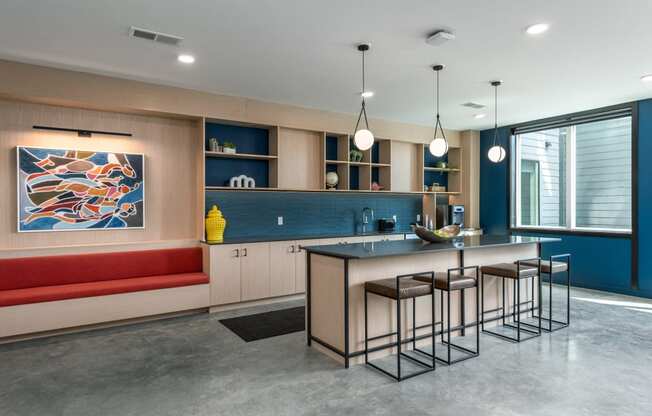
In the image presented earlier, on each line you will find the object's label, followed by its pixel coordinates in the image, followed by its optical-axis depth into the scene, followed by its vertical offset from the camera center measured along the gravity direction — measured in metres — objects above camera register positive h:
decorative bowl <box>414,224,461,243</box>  3.98 -0.31
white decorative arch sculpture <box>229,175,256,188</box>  5.30 +0.32
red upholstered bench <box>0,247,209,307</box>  3.92 -0.74
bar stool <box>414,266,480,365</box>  3.20 -0.65
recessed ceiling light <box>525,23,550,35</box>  3.13 +1.40
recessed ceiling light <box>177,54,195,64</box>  3.79 +1.42
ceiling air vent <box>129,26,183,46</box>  3.23 +1.41
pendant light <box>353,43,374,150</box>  3.89 +0.65
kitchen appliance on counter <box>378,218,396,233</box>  6.63 -0.33
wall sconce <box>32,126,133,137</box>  4.26 +0.84
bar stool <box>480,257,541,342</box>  3.71 -0.64
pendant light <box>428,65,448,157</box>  4.35 +0.64
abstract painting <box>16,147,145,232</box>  4.18 +0.19
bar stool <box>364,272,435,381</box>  2.94 -0.66
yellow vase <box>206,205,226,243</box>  4.95 -0.25
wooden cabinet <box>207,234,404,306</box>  4.77 -0.81
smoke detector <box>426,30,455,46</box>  3.23 +1.37
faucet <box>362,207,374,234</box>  6.70 -0.21
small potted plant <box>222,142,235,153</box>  5.18 +0.76
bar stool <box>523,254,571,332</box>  3.93 -0.64
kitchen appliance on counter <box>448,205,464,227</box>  7.30 -0.17
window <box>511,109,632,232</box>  5.71 +0.46
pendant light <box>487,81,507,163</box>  4.96 +0.64
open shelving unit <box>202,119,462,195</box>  5.38 +0.66
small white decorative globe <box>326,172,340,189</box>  6.13 +0.40
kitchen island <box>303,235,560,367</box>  3.20 -0.71
